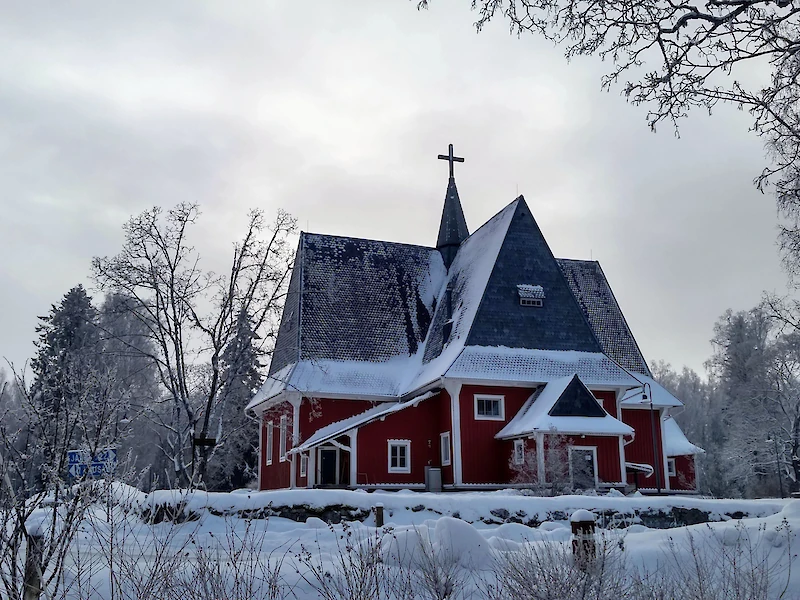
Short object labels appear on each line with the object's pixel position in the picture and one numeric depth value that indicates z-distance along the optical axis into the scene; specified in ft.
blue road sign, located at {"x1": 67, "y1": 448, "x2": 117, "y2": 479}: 22.74
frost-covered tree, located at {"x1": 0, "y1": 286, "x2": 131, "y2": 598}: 19.53
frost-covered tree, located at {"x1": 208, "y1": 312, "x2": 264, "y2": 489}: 130.52
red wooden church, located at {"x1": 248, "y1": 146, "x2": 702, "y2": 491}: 80.59
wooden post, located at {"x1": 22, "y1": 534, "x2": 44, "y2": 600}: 20.04
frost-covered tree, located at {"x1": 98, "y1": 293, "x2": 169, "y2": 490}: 139.79
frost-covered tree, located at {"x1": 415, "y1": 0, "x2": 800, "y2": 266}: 33.17
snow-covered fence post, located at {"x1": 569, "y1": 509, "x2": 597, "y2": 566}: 25.94
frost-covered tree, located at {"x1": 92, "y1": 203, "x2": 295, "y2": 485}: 78.02
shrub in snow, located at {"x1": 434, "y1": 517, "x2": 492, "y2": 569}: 29.17
